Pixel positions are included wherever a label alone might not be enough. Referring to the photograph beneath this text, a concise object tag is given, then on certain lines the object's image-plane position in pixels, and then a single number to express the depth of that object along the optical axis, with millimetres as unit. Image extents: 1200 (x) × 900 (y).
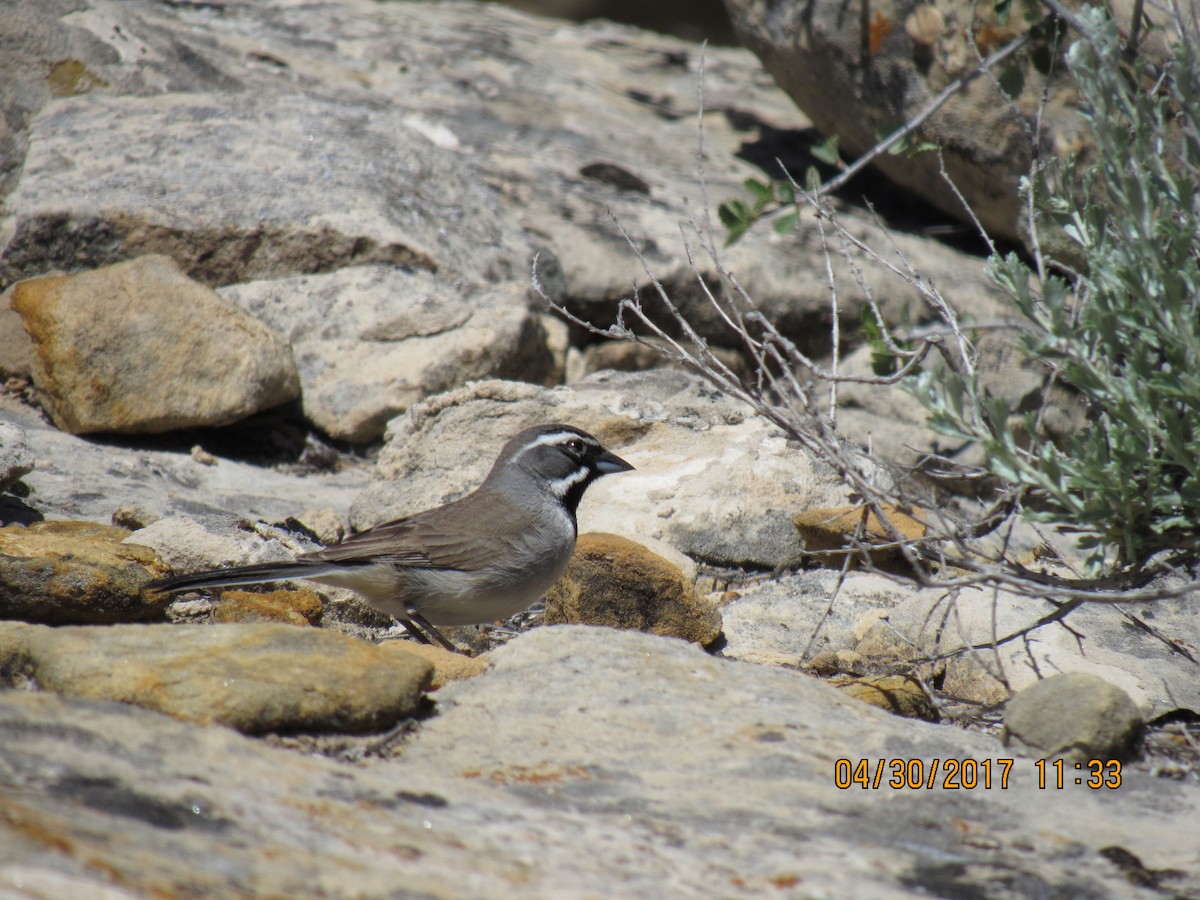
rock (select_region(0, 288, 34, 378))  13148
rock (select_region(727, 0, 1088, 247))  15133
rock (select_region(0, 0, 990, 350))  14867
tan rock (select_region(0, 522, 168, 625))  8477
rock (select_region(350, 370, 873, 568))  11867
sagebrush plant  6797
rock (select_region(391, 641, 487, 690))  7742
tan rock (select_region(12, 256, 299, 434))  12648
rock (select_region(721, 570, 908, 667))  10297
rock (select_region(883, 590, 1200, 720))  8773
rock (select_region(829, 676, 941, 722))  8320
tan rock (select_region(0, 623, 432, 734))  6016
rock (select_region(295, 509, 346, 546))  11805
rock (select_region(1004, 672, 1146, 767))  6711
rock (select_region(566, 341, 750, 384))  16000
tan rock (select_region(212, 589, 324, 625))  9320
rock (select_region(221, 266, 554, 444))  13898
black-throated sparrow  10422
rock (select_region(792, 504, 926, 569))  10906
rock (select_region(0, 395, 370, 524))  11523
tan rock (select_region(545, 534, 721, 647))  9906
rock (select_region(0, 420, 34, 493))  10250
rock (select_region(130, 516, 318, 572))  10016
